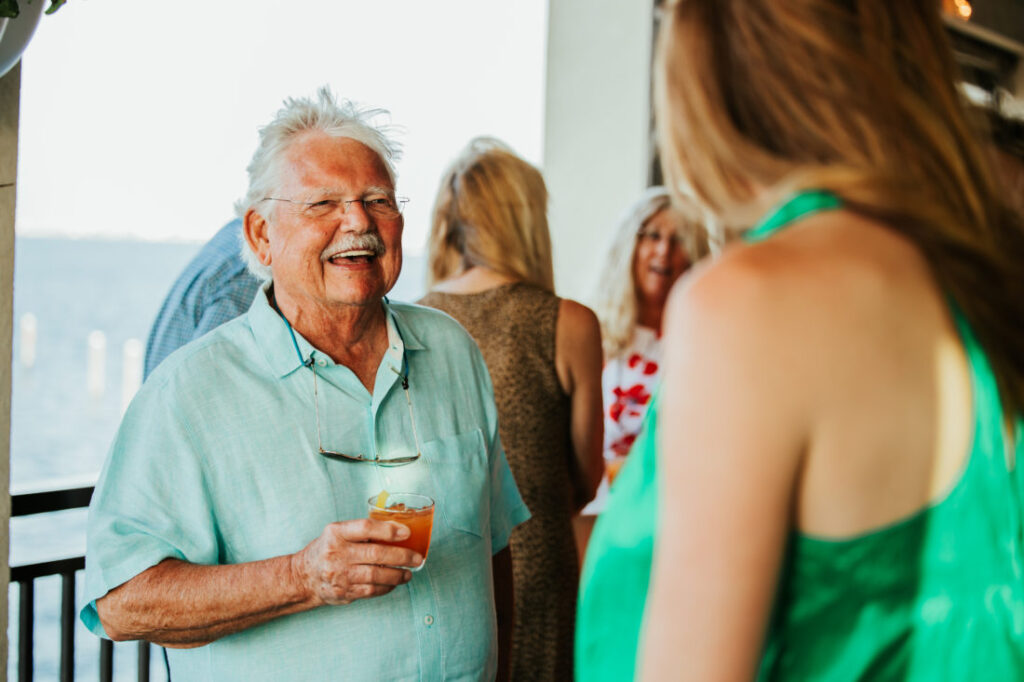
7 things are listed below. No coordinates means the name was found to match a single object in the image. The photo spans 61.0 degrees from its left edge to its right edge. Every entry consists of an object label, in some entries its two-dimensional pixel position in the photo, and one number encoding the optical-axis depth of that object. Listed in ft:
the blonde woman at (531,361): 7.02
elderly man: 3.96
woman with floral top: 9.17
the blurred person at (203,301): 6.47
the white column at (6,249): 5.22
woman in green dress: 2.01
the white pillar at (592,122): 12.86
